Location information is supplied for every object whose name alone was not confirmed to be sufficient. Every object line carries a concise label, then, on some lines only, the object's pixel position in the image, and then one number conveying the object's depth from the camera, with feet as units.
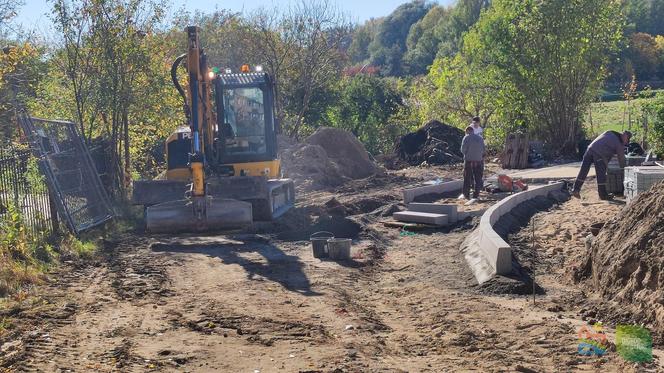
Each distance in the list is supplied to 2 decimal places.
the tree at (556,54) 97.04
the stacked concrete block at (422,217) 52.95
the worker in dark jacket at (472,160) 60.39
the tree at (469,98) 106.01
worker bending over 57.52
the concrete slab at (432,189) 64.39
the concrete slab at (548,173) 75.56
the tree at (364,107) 135.33
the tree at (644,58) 223.10
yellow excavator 46.01
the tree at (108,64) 61.52
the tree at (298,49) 113.60
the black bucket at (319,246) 43.62
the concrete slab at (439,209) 53.78
